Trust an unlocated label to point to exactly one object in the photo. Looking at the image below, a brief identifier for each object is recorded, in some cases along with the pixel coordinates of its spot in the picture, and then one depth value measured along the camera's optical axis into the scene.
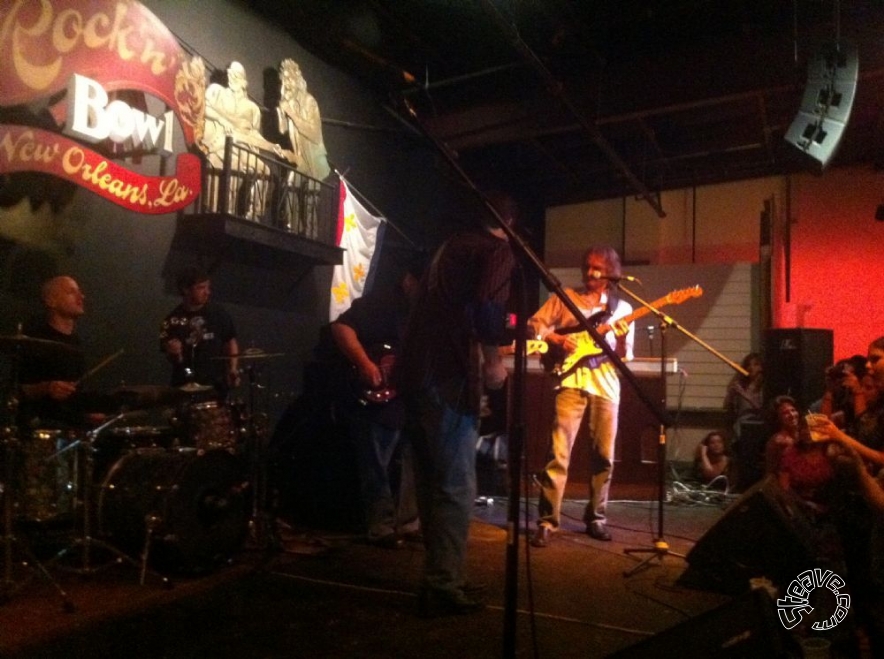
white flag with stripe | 7.08
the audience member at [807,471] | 4.69
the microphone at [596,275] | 4.72
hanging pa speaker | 5.18
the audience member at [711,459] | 8.20
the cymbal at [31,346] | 3.15
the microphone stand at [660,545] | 4.05
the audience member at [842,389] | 5.22
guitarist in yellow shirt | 4.74
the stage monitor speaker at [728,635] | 2.13
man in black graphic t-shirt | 4.77
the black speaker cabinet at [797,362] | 7.52
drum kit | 3.55
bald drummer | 3.94
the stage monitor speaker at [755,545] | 3.37
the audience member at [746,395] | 8.52
